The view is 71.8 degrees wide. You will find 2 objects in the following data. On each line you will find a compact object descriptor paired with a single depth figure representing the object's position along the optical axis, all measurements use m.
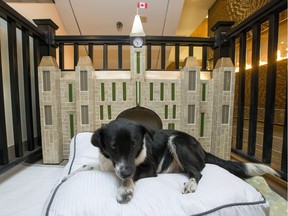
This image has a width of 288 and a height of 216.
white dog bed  0.73
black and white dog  0.82
